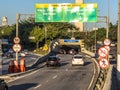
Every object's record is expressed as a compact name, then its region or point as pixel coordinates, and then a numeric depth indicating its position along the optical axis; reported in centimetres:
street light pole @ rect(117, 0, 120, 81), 2808
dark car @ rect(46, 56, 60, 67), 5400
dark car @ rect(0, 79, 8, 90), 2143
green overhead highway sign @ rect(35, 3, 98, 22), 5062
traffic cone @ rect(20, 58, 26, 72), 4217
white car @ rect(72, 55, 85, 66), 5548
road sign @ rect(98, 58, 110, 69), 2747
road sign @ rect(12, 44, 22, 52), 4055
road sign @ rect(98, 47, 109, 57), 2854
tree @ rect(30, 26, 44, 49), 13238
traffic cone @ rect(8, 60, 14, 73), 4153
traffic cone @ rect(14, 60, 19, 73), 4170
